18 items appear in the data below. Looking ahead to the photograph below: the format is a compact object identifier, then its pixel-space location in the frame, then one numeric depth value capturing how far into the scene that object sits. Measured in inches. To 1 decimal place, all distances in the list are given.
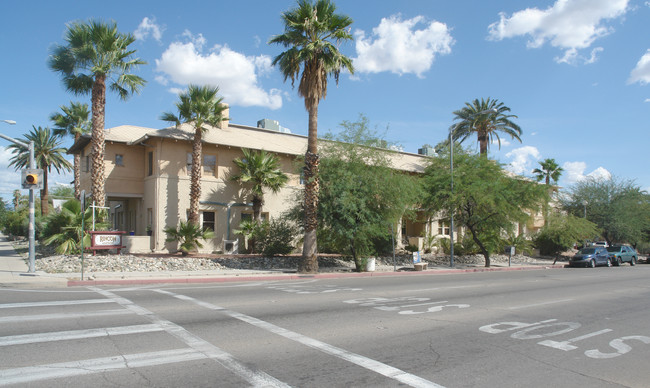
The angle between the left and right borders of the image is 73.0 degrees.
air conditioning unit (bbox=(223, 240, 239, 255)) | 1053.8
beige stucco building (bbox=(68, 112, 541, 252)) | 1015.0
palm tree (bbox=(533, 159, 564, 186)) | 2040.7
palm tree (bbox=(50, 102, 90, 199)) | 1376.7
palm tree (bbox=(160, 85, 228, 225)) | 944.9
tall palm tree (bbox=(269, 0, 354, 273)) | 782.5
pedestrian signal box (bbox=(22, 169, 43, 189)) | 644.7
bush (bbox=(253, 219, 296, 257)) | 982.4
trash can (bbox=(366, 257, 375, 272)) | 903.5
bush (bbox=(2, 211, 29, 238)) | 2078.0
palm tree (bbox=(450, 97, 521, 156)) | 1572.3
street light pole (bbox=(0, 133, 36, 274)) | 631.2
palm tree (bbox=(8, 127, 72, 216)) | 1800.0
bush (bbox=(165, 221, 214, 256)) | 910.1
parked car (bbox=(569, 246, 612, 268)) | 1245.7
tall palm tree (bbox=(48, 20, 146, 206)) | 828.0
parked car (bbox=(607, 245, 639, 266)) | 1333.7
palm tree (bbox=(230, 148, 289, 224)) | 1033.5
